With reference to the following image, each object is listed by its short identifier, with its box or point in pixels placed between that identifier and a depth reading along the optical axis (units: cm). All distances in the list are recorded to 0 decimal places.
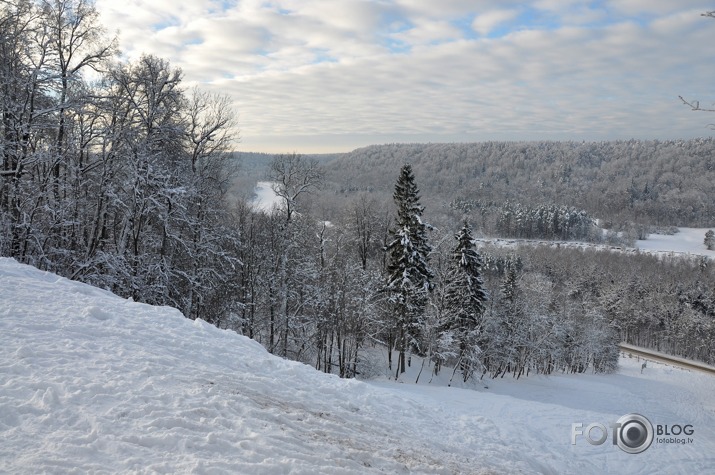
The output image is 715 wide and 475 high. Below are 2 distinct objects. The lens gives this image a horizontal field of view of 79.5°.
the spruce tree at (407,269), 2491
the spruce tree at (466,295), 2750
